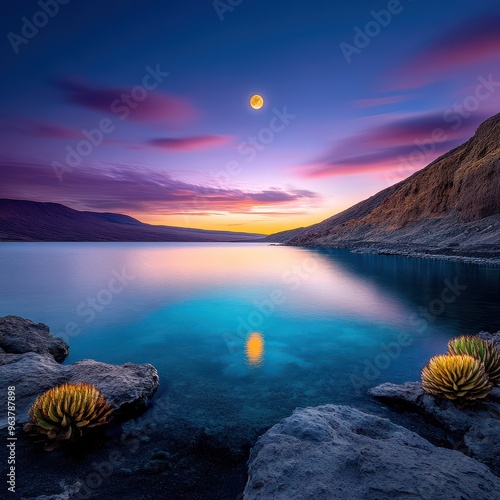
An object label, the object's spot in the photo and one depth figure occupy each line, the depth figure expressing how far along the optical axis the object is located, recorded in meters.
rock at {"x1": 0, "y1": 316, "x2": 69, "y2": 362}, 8.77
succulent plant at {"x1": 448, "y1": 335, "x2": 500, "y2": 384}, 6.38
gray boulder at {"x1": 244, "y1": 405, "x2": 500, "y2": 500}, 3.46
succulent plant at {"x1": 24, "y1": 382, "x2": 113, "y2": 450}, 4.67
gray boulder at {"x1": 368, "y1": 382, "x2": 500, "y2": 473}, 4.60
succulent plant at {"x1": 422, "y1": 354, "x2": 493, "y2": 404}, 5.61
